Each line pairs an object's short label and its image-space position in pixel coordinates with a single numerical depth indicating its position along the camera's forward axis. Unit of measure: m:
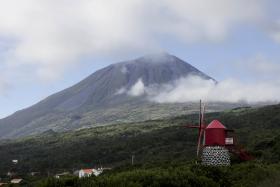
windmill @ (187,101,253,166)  49.62
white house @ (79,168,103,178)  92.69
